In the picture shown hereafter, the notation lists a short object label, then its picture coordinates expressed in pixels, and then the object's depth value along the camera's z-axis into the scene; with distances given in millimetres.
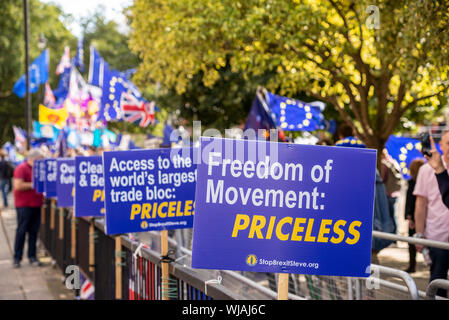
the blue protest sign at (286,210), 2975
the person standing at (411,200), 8297
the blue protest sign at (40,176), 10672
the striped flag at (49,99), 24281
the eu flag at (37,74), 22250
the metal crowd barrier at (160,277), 4016
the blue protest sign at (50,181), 9992
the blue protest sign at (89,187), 6523
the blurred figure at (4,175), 22688
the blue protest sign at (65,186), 8521
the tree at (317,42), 7113
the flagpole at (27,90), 20008
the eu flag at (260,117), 10969
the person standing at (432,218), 5730
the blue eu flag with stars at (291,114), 11312
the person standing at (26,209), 10711
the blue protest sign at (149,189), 4664
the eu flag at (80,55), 24325
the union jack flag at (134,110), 15834
